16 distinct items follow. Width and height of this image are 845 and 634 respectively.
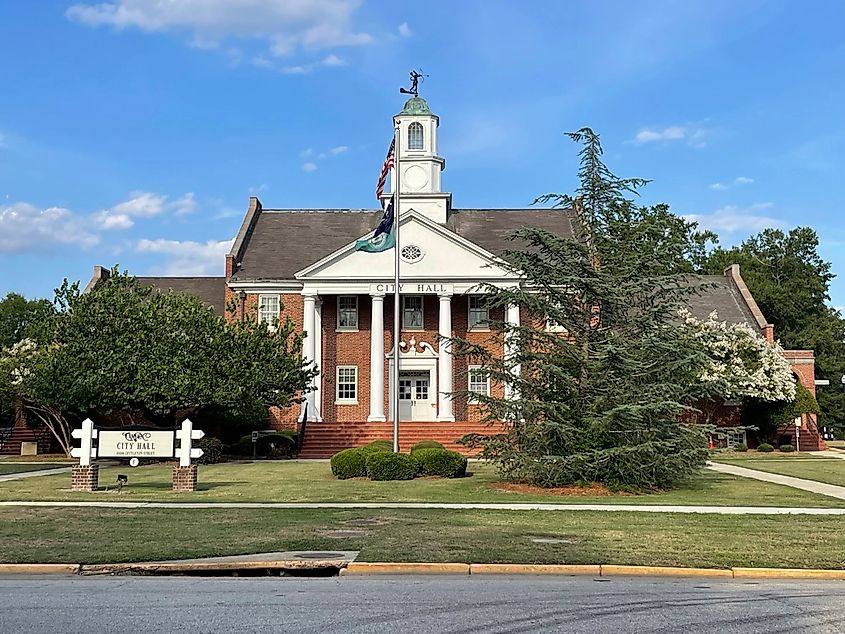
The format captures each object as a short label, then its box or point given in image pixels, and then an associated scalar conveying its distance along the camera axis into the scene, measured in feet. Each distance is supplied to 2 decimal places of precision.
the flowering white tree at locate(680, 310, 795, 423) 134.41
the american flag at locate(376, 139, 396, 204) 101.35
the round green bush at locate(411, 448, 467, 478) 81.25
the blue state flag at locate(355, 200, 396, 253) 107.96
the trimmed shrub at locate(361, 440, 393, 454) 82.95
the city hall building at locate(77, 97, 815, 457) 134.92
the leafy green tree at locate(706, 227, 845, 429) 209.67
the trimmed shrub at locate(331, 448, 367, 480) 80.43
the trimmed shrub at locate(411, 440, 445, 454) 101.01
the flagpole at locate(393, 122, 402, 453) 96.53
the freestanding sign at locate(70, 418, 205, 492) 70.18
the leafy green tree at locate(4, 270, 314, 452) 103.91
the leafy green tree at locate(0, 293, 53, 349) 203.00
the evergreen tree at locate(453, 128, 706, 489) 69.67
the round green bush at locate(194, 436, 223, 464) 110.52
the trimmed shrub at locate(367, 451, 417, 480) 78.69
